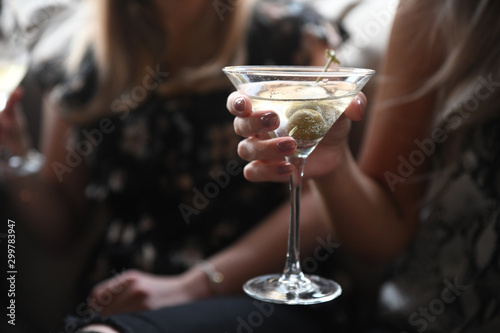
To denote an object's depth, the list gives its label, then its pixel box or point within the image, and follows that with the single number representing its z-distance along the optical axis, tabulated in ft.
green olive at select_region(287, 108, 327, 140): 2.28
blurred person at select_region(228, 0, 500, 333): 3.37
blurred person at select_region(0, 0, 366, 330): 4.47
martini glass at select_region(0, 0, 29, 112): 2.90
